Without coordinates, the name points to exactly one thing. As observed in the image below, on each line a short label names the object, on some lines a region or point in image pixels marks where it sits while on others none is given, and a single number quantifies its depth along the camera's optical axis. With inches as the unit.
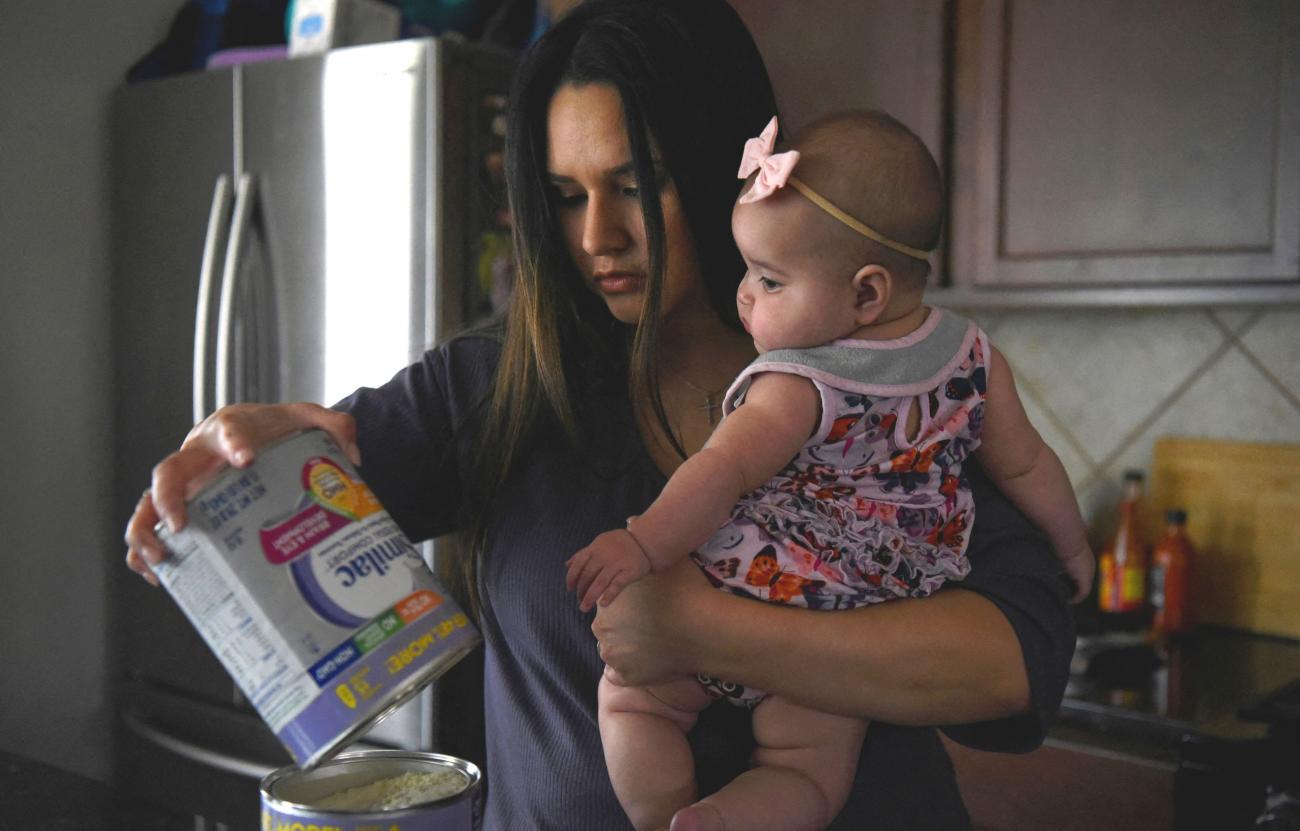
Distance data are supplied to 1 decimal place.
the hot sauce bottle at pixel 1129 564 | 87.0
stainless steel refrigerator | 84.7
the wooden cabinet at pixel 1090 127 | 69.5
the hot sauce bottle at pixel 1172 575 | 84.8
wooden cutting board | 83.4
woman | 37.8
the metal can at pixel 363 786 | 23.3
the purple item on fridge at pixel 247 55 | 97.0
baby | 34.5
